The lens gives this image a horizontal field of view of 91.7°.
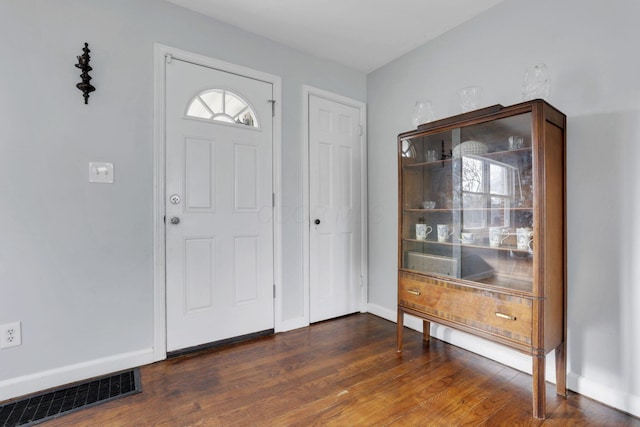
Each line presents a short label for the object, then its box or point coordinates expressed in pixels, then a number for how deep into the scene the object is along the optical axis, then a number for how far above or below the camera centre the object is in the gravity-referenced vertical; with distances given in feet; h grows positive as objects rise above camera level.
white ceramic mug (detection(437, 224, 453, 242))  6.96 -0.41
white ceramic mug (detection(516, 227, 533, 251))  5.54 -0.45
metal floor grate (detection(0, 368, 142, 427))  5.00 -3.29
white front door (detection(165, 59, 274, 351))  7.10 +0.16
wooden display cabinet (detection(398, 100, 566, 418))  5.21 -0.29
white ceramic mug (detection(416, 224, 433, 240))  7.34 -0.41
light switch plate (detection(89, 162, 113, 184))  6.19 +0.82
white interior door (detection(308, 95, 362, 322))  9.19 +0.14
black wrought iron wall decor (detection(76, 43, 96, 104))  5.98 +2.72
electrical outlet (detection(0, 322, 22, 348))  5.49 -2.19
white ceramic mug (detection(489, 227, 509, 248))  6.02 -0.43
